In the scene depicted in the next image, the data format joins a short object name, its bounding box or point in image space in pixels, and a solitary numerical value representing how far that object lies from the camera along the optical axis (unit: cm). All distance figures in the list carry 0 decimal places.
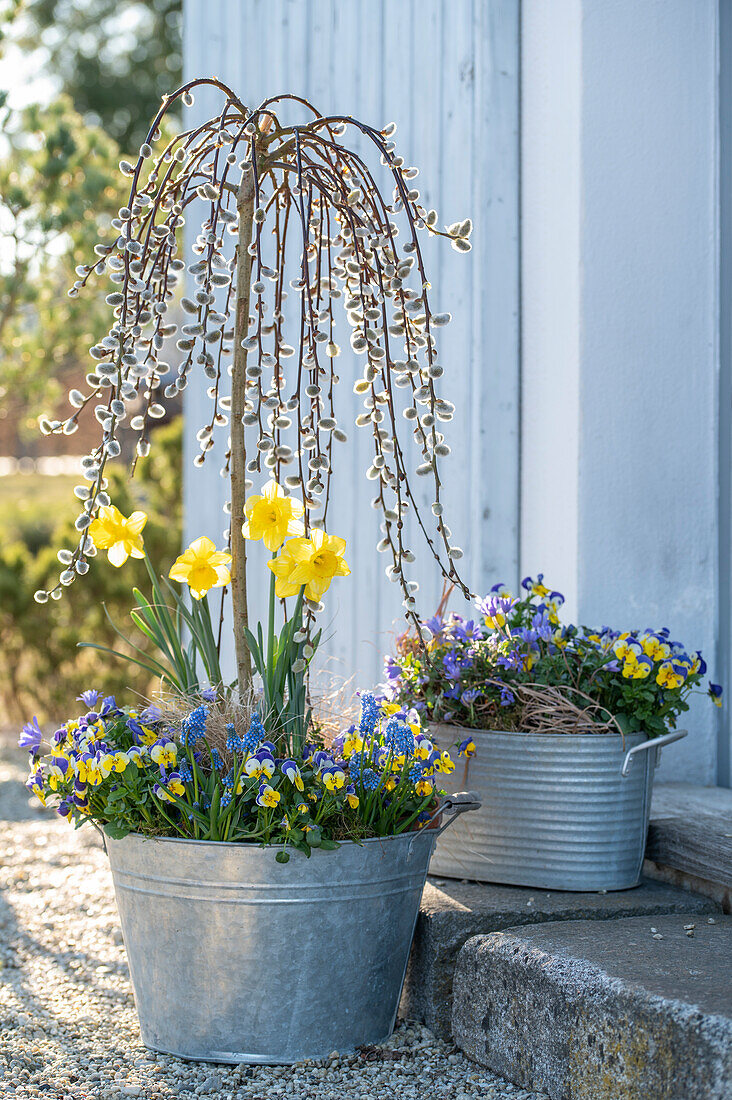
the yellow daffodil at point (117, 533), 355
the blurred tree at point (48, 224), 719
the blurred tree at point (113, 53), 1772
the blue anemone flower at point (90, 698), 356
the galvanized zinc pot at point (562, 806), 364
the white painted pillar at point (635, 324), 410
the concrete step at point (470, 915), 355
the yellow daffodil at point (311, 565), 346
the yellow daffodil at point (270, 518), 351
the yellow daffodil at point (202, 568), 353
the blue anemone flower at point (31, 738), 351
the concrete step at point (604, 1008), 316
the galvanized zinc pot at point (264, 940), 339
